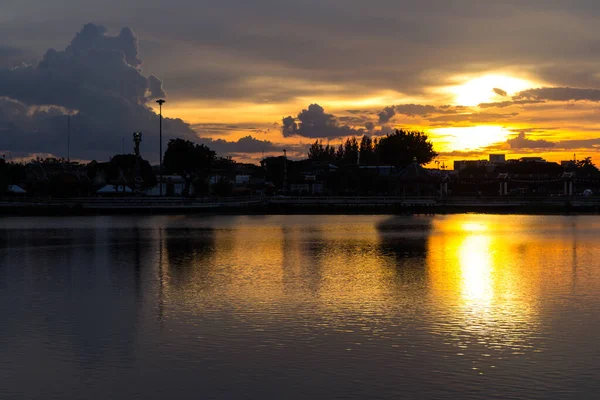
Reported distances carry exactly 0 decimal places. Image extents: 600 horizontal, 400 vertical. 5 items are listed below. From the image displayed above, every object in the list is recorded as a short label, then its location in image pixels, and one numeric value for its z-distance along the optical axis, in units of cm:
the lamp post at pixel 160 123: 11778
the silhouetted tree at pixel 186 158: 16212
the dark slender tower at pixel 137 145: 14888
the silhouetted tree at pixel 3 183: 14481
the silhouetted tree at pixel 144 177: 17245
